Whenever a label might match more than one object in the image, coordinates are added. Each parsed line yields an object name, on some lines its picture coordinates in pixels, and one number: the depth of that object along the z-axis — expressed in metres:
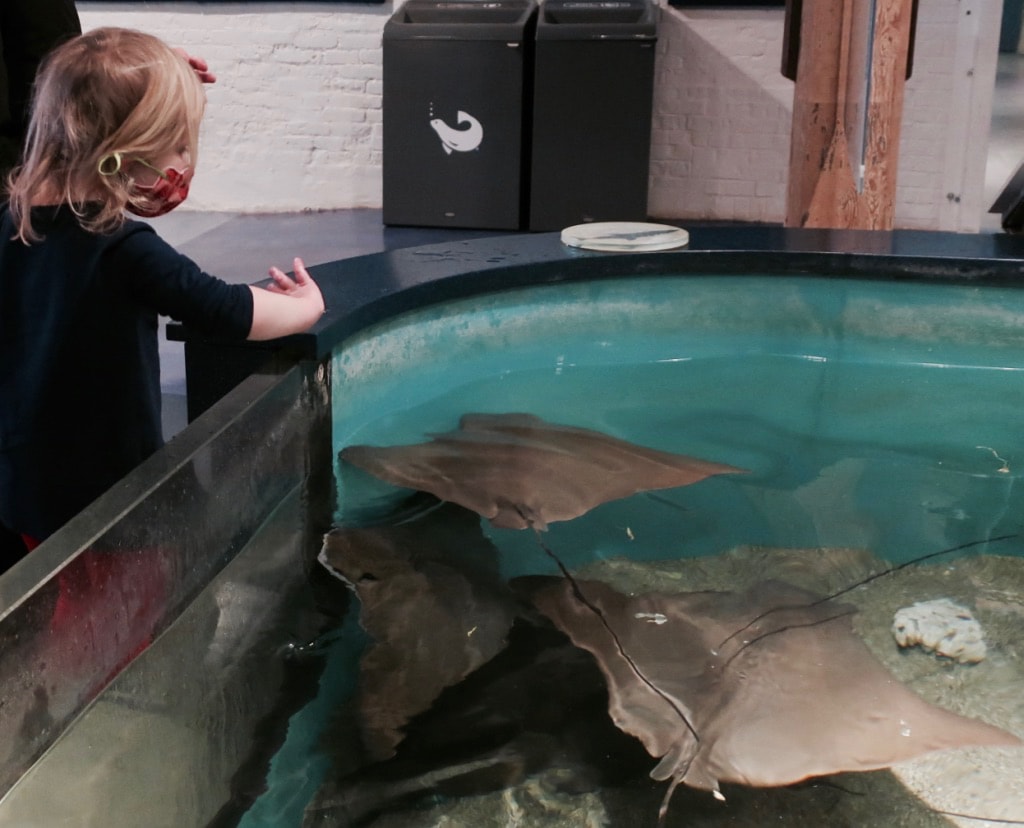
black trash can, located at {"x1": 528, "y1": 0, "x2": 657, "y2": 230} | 5.49
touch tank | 1.40
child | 1.47
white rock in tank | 1.86
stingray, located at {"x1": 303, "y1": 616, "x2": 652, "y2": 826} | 1.51
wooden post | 3.52
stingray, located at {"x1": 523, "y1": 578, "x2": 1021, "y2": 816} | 1.51
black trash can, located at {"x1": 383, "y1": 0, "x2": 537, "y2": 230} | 5.58
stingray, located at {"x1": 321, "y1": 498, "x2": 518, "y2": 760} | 1.70
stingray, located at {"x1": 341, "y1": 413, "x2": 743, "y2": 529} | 2.27
